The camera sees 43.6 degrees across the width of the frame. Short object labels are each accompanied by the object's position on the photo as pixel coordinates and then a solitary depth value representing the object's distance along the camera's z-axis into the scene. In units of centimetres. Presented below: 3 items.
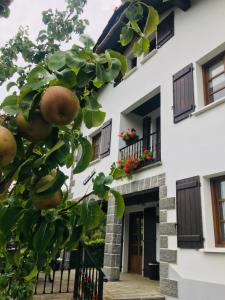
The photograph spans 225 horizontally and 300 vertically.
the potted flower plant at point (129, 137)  842
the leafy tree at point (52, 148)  86
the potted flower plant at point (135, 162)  717
